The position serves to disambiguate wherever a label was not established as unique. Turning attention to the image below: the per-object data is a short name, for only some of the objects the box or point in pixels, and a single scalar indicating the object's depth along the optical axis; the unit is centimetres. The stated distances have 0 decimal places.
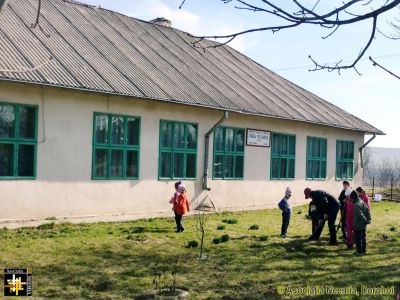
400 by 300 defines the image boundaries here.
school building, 1280
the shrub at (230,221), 1520
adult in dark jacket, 1229
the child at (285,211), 1288
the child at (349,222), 1141
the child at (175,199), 1293
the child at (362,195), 1224
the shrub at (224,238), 1201
